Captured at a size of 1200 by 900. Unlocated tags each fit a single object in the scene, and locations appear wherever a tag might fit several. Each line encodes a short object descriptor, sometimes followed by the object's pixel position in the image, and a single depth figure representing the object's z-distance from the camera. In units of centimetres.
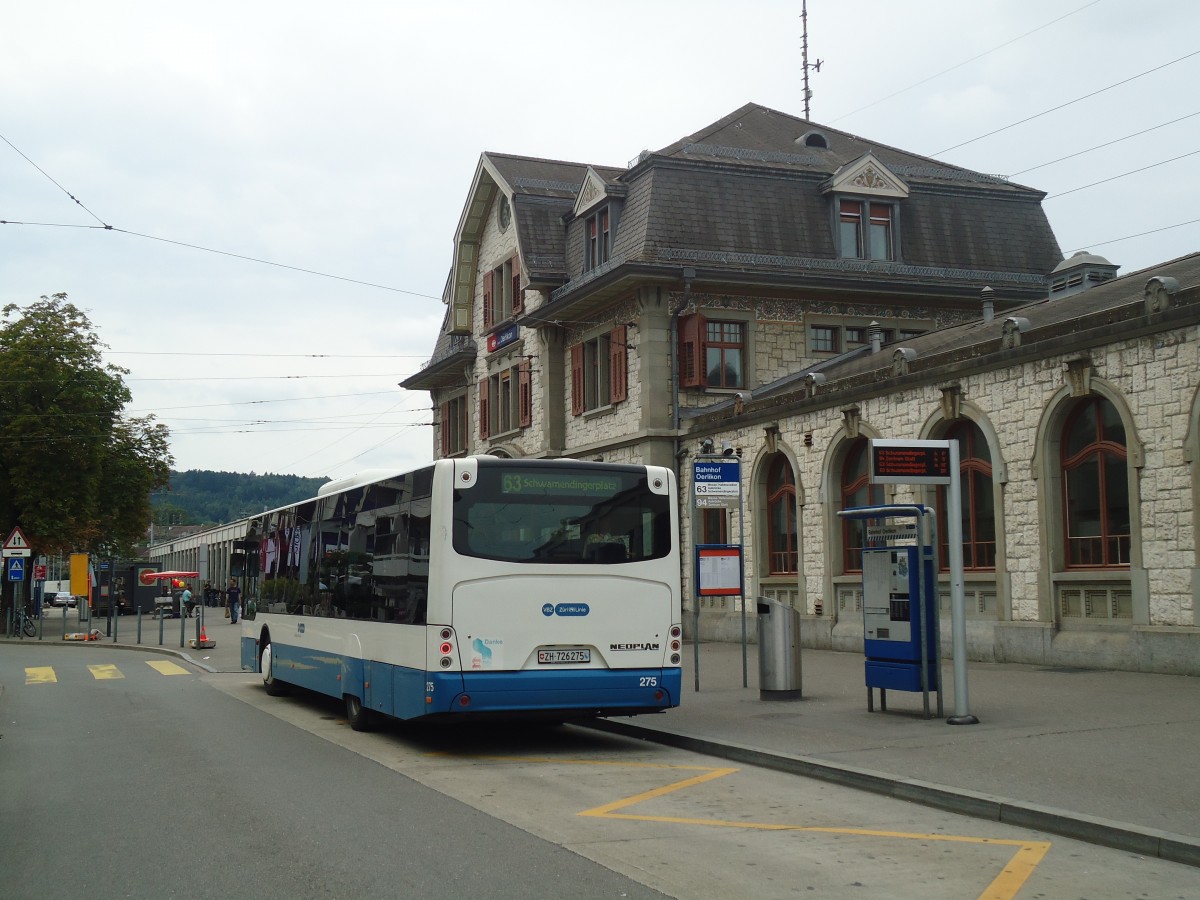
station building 1788
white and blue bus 1223
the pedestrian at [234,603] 5138
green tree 4525
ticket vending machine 1335
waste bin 1562
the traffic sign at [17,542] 3556
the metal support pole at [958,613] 1280
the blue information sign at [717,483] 1728
